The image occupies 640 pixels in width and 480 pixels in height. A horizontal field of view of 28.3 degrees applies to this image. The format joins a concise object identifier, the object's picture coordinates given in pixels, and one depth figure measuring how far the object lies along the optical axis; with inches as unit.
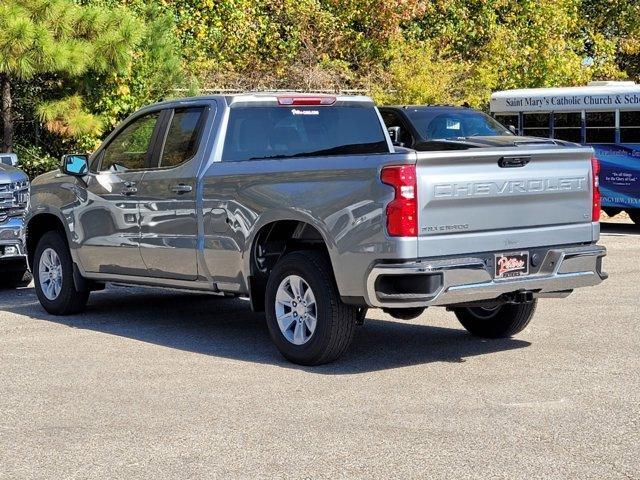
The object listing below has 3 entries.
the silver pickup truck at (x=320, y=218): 321.4
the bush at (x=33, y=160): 899.4
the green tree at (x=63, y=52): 790.5
